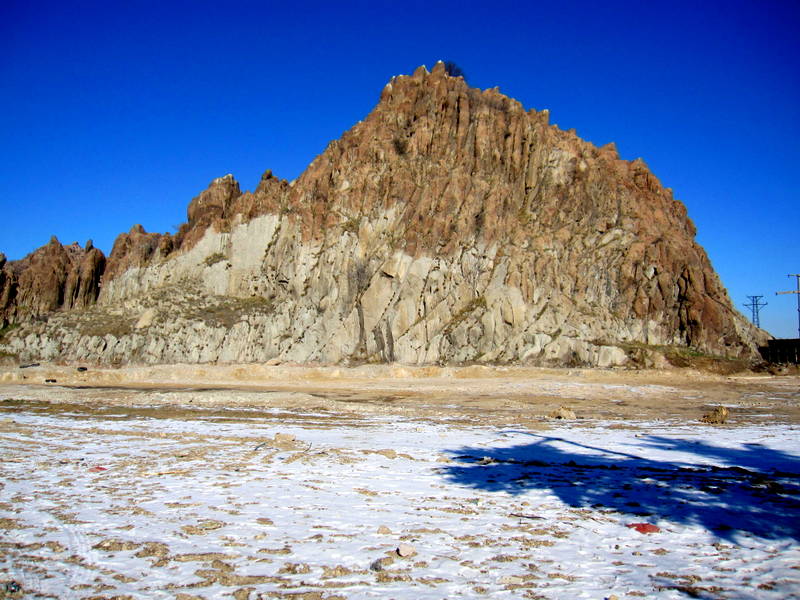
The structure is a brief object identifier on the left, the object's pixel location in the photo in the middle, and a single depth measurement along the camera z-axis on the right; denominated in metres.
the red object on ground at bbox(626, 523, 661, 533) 8.04
